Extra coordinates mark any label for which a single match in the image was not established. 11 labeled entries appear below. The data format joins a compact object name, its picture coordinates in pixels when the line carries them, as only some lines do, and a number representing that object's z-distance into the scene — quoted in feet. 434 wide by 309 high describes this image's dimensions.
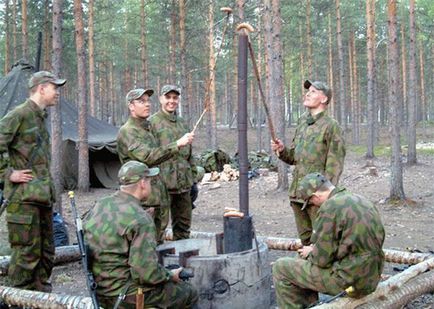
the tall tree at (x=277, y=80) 42.98
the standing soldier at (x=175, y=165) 18.95
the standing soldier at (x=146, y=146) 16.98
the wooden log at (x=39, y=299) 14.66
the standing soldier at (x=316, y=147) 16.90
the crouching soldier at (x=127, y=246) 11.89
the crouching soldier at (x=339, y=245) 12.38
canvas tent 45.75
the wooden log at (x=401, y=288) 13.74
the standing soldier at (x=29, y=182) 15.85
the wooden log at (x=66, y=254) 21.95
